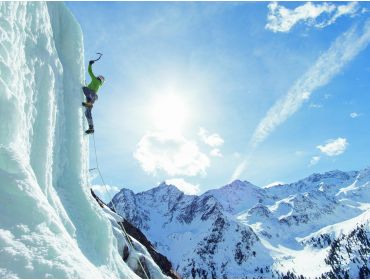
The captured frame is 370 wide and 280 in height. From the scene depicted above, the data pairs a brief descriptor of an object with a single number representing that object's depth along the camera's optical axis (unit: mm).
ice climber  15738
